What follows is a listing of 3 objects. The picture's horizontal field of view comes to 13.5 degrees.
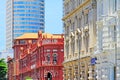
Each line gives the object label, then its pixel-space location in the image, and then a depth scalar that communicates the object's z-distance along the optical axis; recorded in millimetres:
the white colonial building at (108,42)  42688
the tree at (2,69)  156875
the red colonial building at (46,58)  100312
